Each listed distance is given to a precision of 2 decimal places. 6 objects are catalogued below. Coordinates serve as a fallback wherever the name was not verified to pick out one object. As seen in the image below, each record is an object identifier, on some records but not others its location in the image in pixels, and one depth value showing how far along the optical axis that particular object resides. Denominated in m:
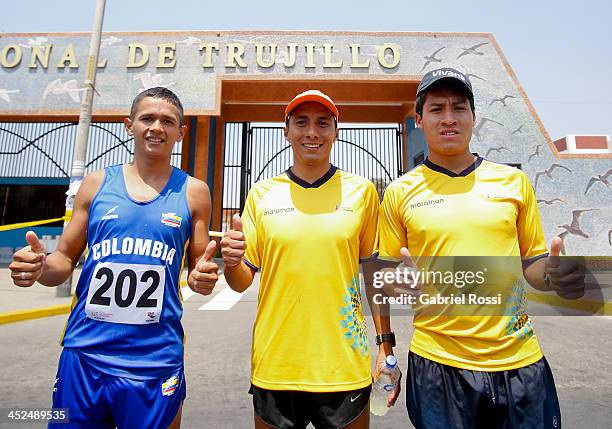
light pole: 7.41
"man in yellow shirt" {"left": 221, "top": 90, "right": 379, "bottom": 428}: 1.59
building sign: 12.41
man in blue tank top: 1.57
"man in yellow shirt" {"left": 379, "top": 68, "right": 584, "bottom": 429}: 1.49
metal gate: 16.31
